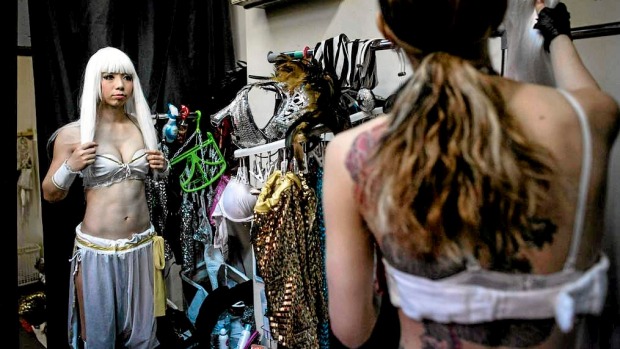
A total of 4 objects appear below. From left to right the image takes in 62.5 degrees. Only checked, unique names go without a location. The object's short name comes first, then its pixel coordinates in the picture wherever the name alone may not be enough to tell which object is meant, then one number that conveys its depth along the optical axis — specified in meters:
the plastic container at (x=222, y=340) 2.51
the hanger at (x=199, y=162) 2.55
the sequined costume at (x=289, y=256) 1.54
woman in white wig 2.09
